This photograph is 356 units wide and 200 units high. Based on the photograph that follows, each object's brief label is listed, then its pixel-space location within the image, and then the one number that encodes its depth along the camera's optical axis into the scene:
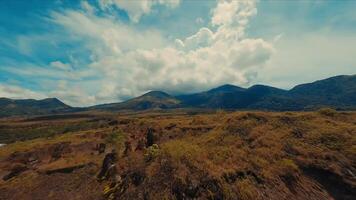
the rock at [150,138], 42.05
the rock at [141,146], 38.62
